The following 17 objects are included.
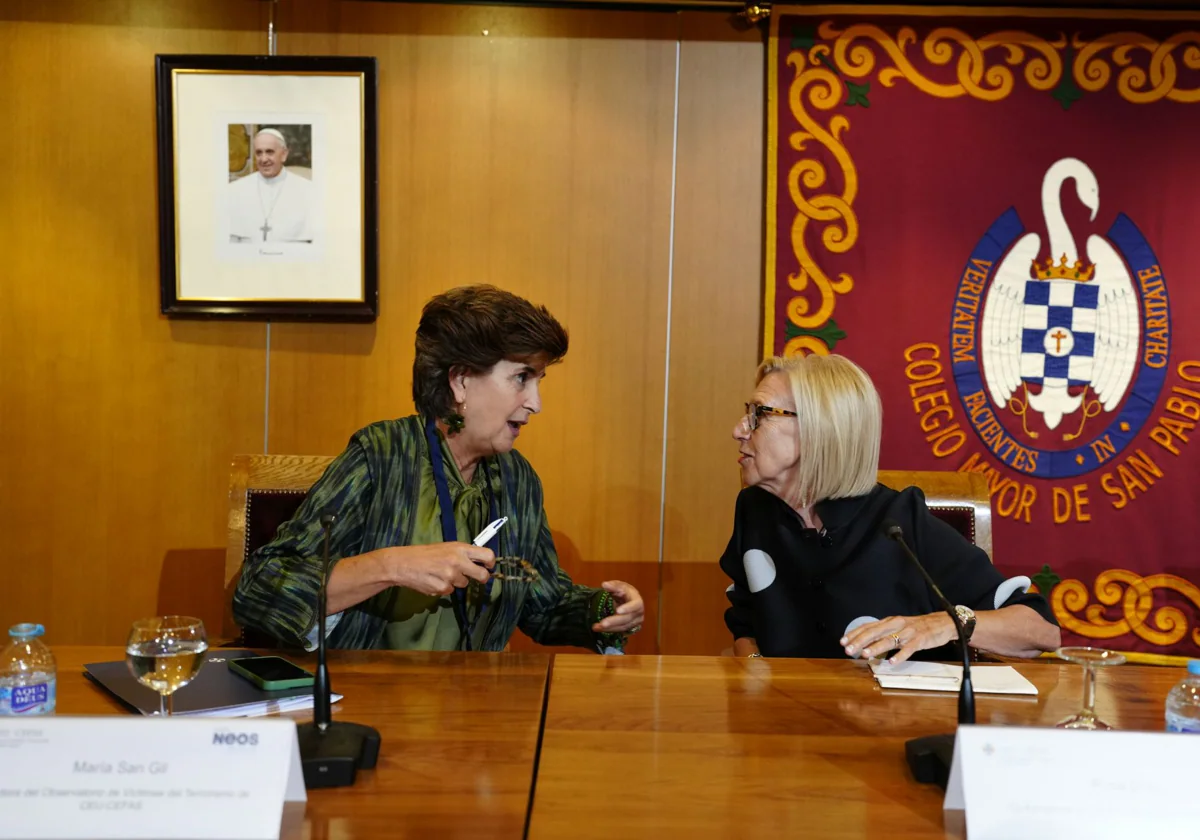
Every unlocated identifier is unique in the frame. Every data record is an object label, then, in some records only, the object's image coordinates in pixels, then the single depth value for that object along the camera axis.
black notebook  1.41
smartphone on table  1.51
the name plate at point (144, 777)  1.01
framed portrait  3.08
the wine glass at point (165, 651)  1.29
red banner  3.17
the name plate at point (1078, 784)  1.04
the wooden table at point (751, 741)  1.13
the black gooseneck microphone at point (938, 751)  1.24
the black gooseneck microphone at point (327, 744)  1.18
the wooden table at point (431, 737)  1.10
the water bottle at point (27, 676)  1.33
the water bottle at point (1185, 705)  1.35
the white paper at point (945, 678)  1.64
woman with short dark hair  1.96
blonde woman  2.03
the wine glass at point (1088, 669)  1.35
